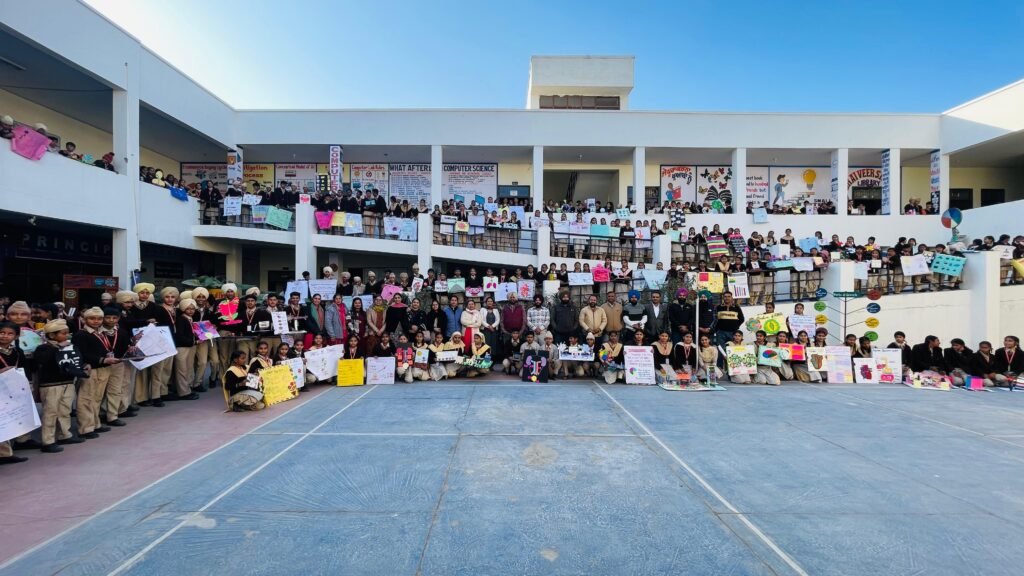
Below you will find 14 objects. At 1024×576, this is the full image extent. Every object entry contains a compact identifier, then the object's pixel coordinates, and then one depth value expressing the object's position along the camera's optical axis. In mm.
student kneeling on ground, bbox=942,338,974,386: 9844
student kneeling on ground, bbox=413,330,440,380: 9789
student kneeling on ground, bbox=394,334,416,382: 9609
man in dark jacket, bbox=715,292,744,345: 10578
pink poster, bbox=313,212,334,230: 16609
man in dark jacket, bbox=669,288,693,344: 10516
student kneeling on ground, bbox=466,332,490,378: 10078
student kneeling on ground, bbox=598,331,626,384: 9633
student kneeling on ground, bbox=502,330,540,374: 10570
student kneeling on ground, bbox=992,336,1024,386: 9609
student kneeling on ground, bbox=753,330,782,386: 9711
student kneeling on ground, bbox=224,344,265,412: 7191
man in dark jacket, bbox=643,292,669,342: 10578
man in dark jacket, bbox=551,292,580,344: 10703
